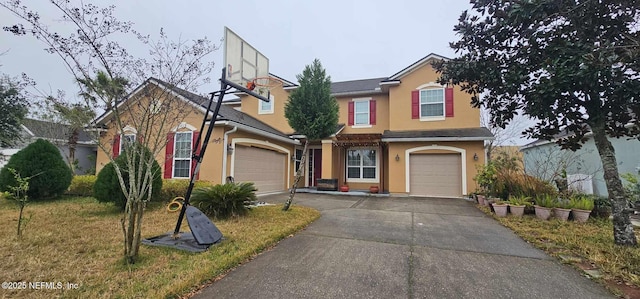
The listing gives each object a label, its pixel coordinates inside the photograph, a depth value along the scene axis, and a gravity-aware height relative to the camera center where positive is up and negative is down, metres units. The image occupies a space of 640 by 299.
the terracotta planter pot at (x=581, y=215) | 6.43 -1.10
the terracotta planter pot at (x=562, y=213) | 6.58 -1.10
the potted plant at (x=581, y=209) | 6.45 -0.95
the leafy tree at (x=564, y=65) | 3.90 +1.75
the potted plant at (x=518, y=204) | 7.16 -0.96
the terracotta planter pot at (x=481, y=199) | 9.26 -1.08
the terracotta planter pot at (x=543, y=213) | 6.74 -1.11
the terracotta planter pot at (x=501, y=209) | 7.32 -1.12
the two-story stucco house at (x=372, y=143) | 10.23 +1.15
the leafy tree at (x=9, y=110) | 10.17 +2.16
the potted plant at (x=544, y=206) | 6.75 -0.96
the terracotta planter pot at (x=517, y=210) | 7.14 -1.12
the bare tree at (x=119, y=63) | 3.62 +1.75
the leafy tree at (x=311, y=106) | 7.87 +1.91
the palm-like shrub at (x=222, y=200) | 6.29 -0.85
